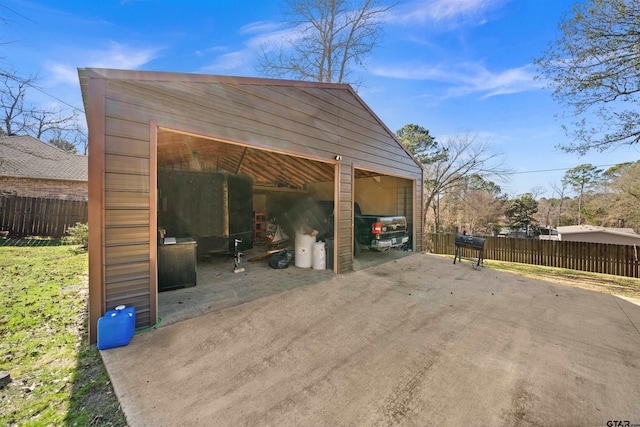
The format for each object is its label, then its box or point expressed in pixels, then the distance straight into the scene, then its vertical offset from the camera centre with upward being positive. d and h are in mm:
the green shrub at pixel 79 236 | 8359 -889
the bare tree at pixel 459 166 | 16391 +3515
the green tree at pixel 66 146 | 19950 +5527
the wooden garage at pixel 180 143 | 2547 +1209
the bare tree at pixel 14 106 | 6289 +3018
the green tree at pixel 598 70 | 5832 +3890
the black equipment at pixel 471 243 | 6004 -744
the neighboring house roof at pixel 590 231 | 16000 -1176
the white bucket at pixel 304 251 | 5551 -883
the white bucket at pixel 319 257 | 5457 -1000
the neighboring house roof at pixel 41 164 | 12348 +2642
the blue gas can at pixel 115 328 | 2363 -1168
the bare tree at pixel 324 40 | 11969 +9006
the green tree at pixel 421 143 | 20109 +5867
